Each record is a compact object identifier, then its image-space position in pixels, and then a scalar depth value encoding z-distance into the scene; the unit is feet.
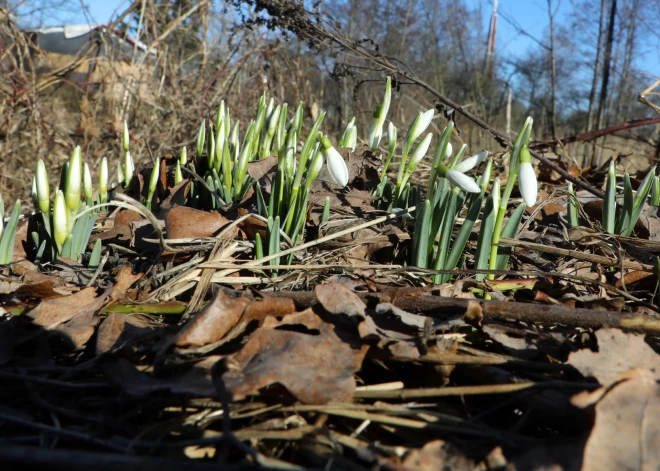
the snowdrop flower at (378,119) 1.01
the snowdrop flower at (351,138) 1.09
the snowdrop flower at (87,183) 0.97
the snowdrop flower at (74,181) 0.83
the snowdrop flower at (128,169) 1.15
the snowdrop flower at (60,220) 0.81
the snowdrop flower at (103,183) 1.01
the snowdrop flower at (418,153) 0.93
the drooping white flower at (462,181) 0.74
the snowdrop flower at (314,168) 0.83
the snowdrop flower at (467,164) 0.78
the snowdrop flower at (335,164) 0.79
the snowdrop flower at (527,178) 0.71
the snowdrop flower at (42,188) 0.84
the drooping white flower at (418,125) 0.93
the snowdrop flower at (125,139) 1.16
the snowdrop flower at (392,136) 1.09
